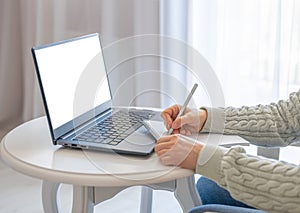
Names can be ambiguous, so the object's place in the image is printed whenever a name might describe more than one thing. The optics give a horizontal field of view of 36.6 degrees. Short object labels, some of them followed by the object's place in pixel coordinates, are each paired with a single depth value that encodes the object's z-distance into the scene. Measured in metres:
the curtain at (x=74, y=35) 2.37
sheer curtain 2.09
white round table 0.98
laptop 1.11
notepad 1.20
